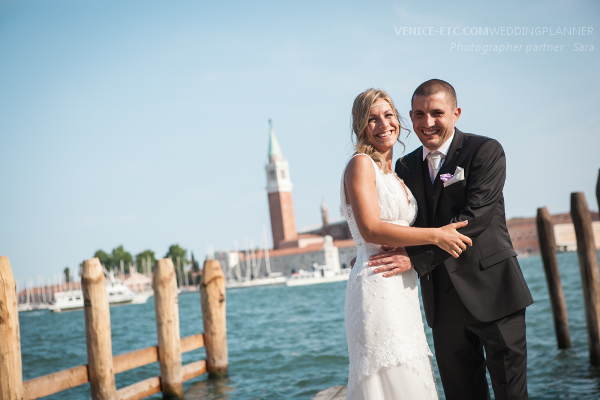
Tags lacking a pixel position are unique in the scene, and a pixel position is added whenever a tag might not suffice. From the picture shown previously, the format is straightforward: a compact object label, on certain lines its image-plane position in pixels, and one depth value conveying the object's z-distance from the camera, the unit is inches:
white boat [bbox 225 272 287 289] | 2250.4
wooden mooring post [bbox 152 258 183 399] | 198.7
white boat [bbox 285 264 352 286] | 1926.7
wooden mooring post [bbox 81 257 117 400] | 165.2
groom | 82.3
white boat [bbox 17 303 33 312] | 2127.1
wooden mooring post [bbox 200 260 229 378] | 224.7
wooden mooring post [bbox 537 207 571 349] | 233.5
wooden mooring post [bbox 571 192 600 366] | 205.6
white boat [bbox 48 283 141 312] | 1593.3
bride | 79.0
